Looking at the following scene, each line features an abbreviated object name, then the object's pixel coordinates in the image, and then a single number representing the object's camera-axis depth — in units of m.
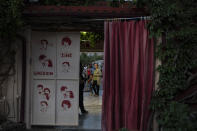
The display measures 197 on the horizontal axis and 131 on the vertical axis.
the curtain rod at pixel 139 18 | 6.20
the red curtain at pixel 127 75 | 6.21
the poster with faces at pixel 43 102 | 7.28
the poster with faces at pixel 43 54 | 7.32
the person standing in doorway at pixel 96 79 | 14.52
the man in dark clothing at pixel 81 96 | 9.49
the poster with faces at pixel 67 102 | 7.34
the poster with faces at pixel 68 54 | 7.37
